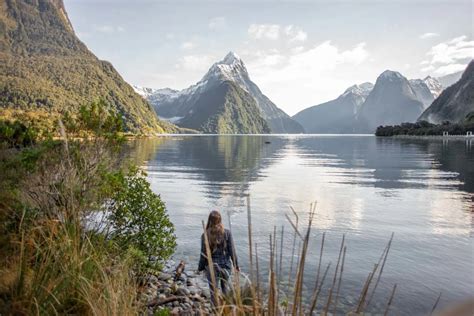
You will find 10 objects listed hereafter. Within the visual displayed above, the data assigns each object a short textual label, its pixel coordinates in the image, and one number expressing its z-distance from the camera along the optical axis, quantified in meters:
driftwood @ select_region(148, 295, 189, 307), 5.81
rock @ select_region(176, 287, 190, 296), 8.70
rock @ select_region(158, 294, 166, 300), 7.64
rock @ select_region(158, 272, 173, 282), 9.58
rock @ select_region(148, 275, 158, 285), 8.83
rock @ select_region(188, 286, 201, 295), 8.94
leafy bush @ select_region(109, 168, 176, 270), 9.46
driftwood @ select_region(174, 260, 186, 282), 9.93
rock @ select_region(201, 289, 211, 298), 8.82
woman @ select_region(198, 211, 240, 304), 7.45
